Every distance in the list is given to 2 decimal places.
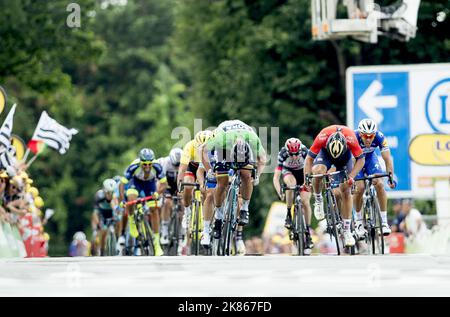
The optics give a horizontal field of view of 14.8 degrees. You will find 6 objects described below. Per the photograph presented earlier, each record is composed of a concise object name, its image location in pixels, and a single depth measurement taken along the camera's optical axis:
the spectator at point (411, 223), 30.70
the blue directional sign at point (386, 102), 34.22
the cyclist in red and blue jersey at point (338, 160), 21.17
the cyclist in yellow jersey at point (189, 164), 22.58
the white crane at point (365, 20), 37.44
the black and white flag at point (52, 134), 32.75
